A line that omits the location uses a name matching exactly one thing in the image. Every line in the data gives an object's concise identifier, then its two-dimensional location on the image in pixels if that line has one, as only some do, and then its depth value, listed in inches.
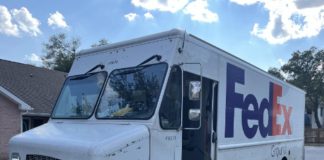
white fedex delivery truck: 195.8
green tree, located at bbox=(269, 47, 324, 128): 1919.3
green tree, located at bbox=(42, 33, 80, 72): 2060.8
